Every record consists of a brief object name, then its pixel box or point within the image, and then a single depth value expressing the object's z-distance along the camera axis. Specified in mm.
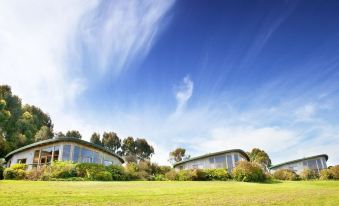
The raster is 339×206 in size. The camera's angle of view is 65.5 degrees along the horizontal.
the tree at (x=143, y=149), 79938
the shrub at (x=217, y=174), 28234
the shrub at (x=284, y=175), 34531
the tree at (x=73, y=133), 70906
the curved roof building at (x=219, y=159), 36562
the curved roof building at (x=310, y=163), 47969
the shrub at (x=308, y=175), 36269
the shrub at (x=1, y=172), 20084
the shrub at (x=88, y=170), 21080
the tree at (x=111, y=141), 77062
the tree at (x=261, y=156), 78625
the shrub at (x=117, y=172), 23284
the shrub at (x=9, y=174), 20469
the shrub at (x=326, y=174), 34500
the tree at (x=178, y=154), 78562
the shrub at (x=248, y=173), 26406
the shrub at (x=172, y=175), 27516
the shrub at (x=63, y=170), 20592
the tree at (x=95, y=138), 76694
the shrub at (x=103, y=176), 21147
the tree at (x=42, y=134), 55812
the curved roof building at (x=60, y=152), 28562
